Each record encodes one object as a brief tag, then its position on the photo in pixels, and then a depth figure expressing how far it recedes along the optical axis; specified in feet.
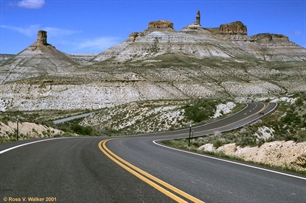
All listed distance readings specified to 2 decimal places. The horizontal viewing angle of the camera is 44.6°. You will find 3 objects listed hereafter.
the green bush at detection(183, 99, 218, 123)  167.43
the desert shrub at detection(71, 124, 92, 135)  129.49
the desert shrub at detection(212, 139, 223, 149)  62.35
